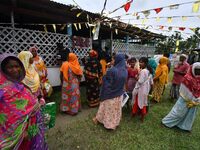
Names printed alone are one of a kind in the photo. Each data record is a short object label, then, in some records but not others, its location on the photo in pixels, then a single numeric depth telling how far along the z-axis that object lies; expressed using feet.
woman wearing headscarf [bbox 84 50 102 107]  14.19
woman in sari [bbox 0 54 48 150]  4.54
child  11.50
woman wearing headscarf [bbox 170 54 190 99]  16.30
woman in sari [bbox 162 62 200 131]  10.23
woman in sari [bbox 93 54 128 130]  10.26
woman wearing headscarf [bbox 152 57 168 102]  16.19
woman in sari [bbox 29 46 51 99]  13.62
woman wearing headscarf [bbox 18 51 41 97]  9.95
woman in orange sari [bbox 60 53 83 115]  12.58
